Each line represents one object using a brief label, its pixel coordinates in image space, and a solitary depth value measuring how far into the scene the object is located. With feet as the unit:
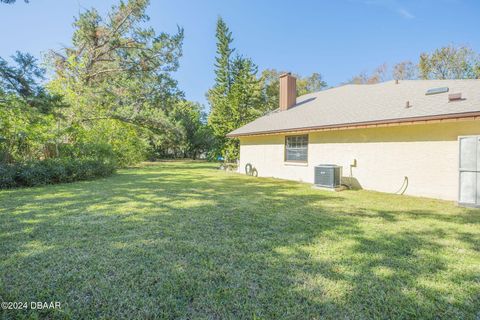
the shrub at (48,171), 25.95
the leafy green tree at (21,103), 17.52
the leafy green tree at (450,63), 65.51
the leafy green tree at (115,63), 48.24
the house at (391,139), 20.67
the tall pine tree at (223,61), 83.51
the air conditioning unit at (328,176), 27.20
